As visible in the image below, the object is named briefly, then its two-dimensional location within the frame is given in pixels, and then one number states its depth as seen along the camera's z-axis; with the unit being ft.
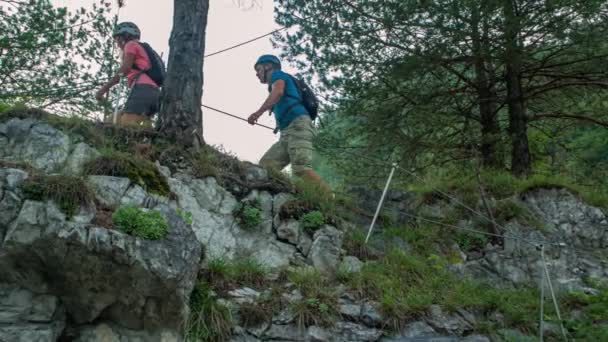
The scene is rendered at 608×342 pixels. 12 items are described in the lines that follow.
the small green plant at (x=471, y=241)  24.49
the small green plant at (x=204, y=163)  22.84
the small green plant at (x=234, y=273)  18.48
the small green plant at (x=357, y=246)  22.17
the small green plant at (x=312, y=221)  22.25
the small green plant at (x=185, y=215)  18.56
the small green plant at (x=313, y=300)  17.57
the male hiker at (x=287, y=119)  25.11
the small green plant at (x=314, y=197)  23.22
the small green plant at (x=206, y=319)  16.42
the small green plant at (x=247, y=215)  21.85
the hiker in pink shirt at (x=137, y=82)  25.45
